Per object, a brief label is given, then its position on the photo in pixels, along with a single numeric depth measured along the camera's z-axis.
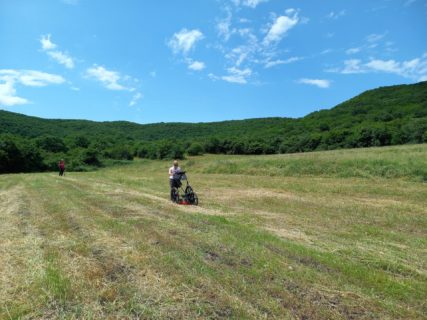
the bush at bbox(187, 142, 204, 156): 94.08
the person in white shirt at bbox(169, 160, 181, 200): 16.85
